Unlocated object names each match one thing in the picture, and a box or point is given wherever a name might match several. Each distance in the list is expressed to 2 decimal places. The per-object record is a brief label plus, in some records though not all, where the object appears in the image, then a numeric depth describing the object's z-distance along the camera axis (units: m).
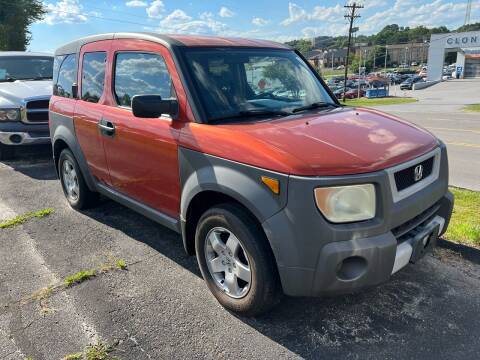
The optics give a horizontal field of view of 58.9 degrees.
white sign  65.03
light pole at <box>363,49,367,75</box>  117.72
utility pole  53.62
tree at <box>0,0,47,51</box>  26.75
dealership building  66.56
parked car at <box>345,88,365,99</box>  52.38
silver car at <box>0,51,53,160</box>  7.18
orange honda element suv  2.45
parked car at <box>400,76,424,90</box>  59.44
